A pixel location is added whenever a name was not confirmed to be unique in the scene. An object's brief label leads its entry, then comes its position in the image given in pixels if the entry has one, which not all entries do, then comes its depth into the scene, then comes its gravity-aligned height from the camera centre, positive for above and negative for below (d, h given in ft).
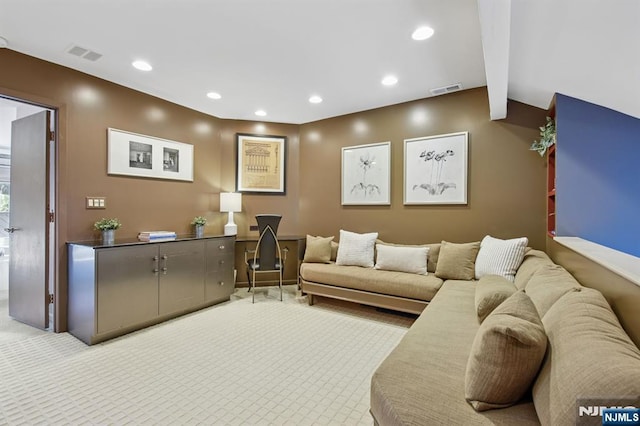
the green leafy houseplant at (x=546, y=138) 9.71 +2.58
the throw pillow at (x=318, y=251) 13.71 -1.80
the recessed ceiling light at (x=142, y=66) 9.84 +4.98
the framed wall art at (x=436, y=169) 12.04 +1.91
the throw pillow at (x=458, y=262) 10.58 -1.78
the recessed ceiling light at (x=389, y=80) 10.73 +4.98
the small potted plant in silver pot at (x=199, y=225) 13.47 -0.61
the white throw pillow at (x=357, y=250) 12.87 -1.64
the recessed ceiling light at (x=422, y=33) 7.84 +4.92
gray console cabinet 9.17 -2.56
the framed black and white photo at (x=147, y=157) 11.32 +2.34
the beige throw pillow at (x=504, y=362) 3.47 -1.80
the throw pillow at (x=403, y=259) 11.48 -1.84
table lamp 14.79 +0.31
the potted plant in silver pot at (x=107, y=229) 10.16 -0.61
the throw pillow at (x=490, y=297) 5.70 -1.68
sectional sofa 2.77 -1.80
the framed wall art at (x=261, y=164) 15.98 +2.68
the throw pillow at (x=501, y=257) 9.49 -1.46
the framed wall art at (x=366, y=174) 13.85 +1.89
